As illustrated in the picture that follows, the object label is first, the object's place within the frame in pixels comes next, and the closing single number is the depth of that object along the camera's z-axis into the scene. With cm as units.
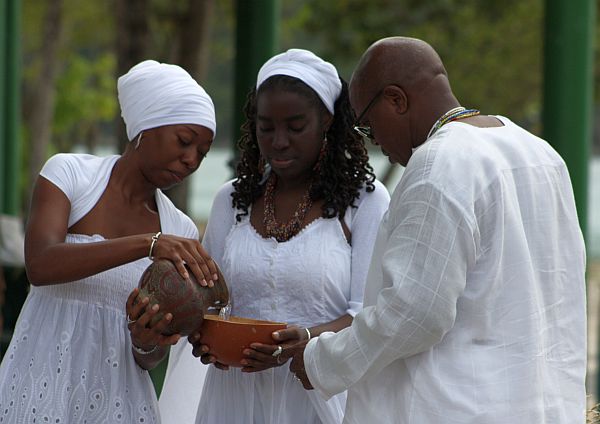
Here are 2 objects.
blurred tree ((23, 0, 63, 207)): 3034
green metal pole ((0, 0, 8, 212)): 1403
